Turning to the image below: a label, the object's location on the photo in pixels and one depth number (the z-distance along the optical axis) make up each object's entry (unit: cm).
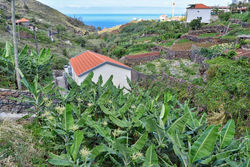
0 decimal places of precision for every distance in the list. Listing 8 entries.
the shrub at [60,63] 1794
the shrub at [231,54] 1933
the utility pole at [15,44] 584
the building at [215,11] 4872
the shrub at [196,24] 3728
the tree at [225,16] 3778
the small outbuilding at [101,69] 1181
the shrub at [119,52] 3475
